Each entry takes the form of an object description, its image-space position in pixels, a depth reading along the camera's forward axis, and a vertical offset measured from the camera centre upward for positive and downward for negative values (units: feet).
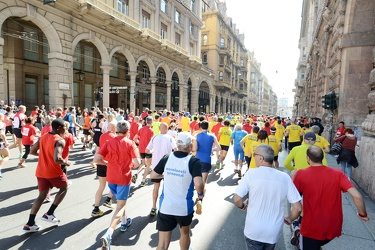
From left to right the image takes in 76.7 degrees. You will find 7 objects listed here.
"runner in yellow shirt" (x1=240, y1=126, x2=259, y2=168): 21.20 -2.52
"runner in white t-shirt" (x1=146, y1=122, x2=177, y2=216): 16.69 -2.51
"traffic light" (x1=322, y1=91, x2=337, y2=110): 34.04 +2.01
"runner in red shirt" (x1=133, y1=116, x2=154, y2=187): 22.31 -2.37
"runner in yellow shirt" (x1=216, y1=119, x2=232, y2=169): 27.27 -3.21
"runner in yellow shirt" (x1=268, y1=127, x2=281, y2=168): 22.74 -2.76
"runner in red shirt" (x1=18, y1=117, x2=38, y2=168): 23.98 -2.64
